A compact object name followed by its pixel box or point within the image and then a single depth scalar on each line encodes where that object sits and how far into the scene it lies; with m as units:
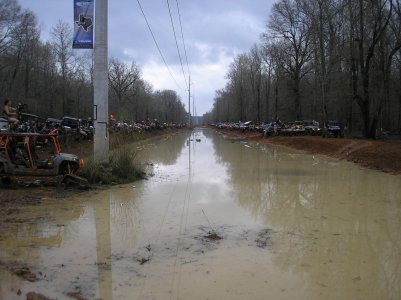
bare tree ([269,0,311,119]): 54.66
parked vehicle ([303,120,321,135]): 45.56
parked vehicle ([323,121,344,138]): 39.88
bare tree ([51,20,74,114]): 60.97
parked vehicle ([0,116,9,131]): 20.66
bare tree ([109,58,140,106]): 84.00
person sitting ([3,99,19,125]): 14.00
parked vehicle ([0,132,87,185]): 11.59
